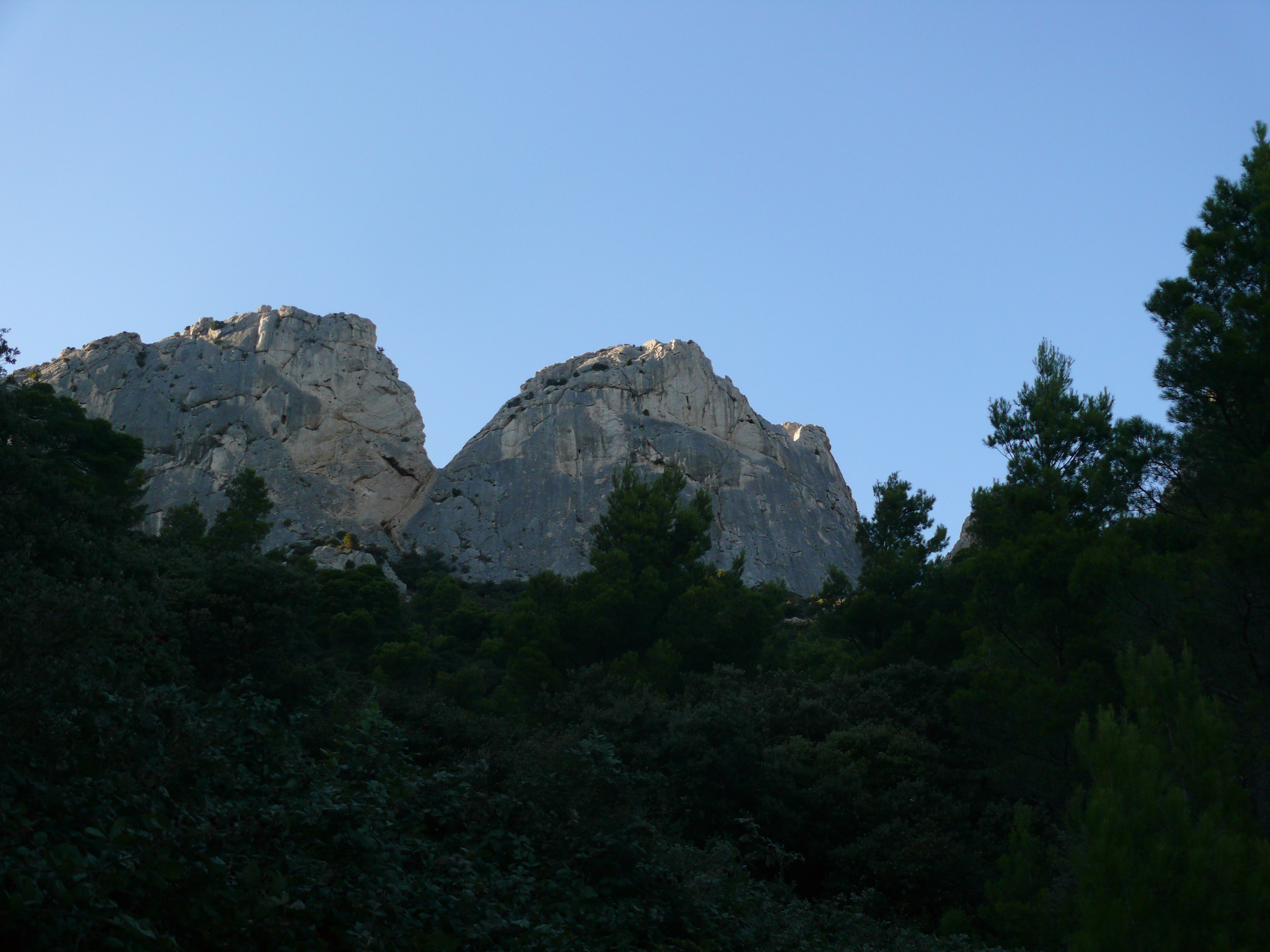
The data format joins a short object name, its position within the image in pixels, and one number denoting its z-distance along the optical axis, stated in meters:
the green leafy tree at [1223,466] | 11.39
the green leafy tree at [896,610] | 23.27
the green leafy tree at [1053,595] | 13.91
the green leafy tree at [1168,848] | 7.57
